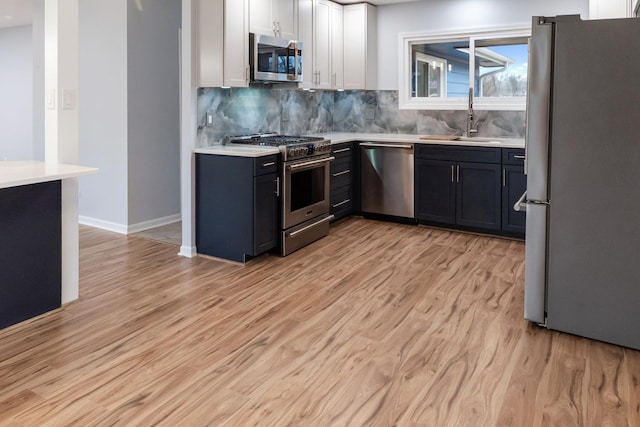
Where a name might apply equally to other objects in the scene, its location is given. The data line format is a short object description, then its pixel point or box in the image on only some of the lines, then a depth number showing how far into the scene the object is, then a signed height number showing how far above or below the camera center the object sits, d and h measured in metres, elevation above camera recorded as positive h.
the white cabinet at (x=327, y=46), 5.48 +1.44
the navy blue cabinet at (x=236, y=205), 4.12 -0.24
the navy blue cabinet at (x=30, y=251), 2.82 -0.43
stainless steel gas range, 4.44 -0.09
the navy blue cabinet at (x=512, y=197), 4.89 -0.19
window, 5.48 +1.20
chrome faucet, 5.66 +0.62
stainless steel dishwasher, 5.56 -0.02
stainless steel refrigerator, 2.67 +0.01
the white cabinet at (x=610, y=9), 4.08 +1.38
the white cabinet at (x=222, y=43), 4.12 +1.09
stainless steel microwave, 4.50 +1.06
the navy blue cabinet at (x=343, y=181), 5.44 -0.05
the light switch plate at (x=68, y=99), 3.18 +0.47
